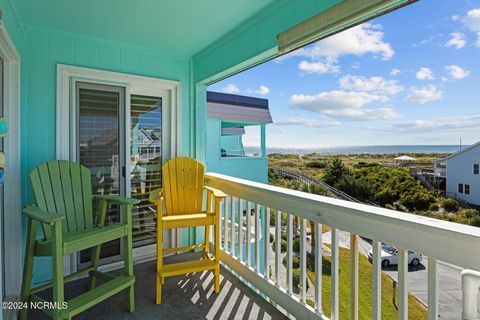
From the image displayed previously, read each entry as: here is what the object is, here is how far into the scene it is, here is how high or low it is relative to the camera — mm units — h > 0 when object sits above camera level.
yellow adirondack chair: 2320 -505
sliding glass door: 2738 +136
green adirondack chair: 1703 -555
